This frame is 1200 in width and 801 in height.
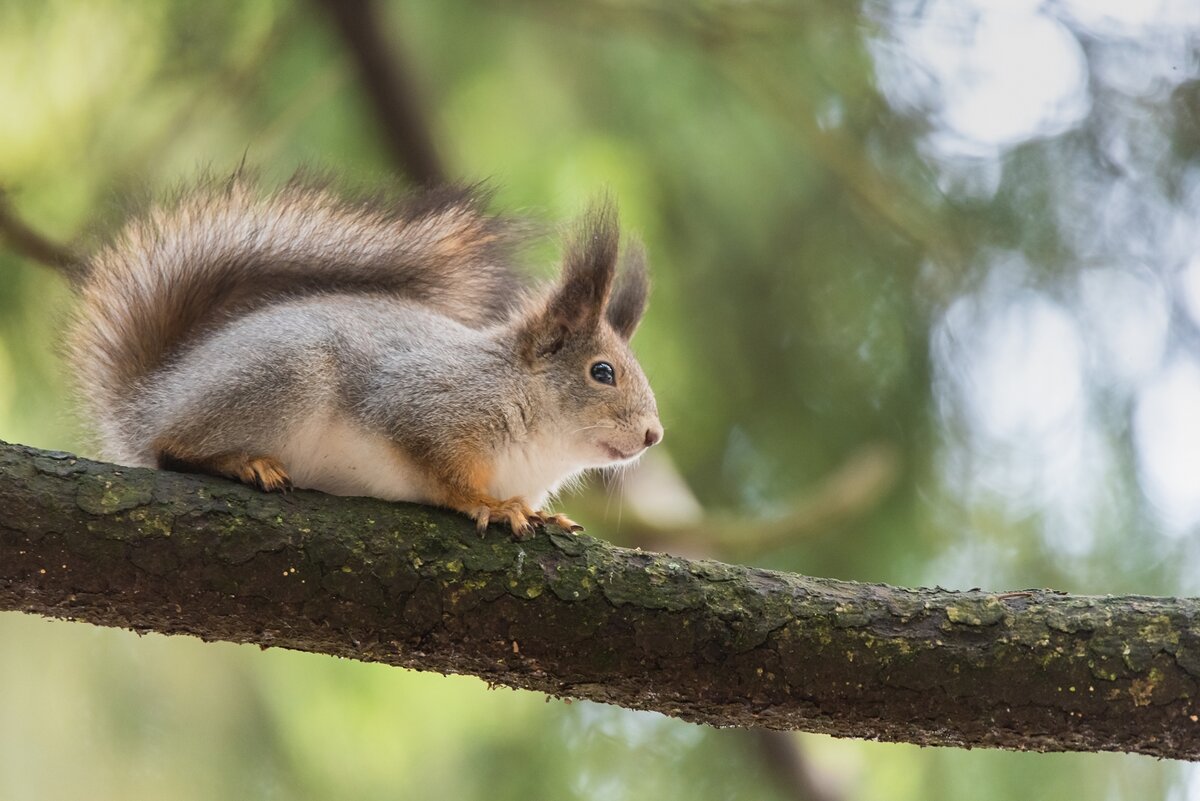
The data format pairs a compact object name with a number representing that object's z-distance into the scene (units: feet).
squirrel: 14.10
